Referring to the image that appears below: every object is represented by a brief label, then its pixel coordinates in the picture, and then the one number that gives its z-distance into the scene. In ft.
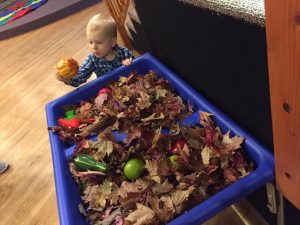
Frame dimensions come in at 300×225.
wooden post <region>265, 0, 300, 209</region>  1.42
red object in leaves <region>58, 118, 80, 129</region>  4.47
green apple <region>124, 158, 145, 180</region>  3.52
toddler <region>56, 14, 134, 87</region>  4.57
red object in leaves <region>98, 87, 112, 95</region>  4.92
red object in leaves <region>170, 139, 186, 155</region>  3.53
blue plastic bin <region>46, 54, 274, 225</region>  2.74
